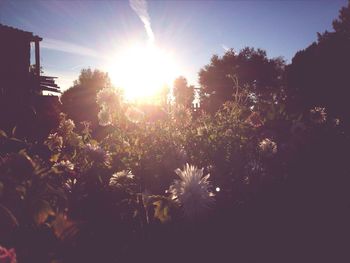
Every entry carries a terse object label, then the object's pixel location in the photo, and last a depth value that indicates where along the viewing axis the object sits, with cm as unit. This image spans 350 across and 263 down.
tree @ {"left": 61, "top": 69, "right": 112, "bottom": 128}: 3350
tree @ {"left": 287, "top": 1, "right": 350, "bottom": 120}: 1157
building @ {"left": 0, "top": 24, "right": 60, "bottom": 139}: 309
